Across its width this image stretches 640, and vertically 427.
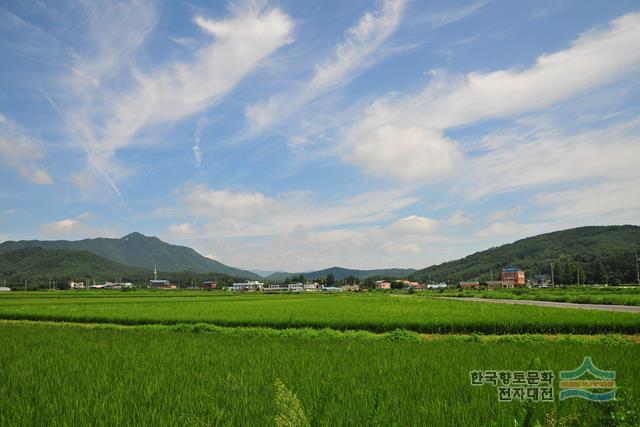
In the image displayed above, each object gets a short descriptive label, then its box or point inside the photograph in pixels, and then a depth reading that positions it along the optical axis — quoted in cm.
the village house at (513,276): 14775
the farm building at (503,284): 13595
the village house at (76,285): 16438
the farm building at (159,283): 17992
